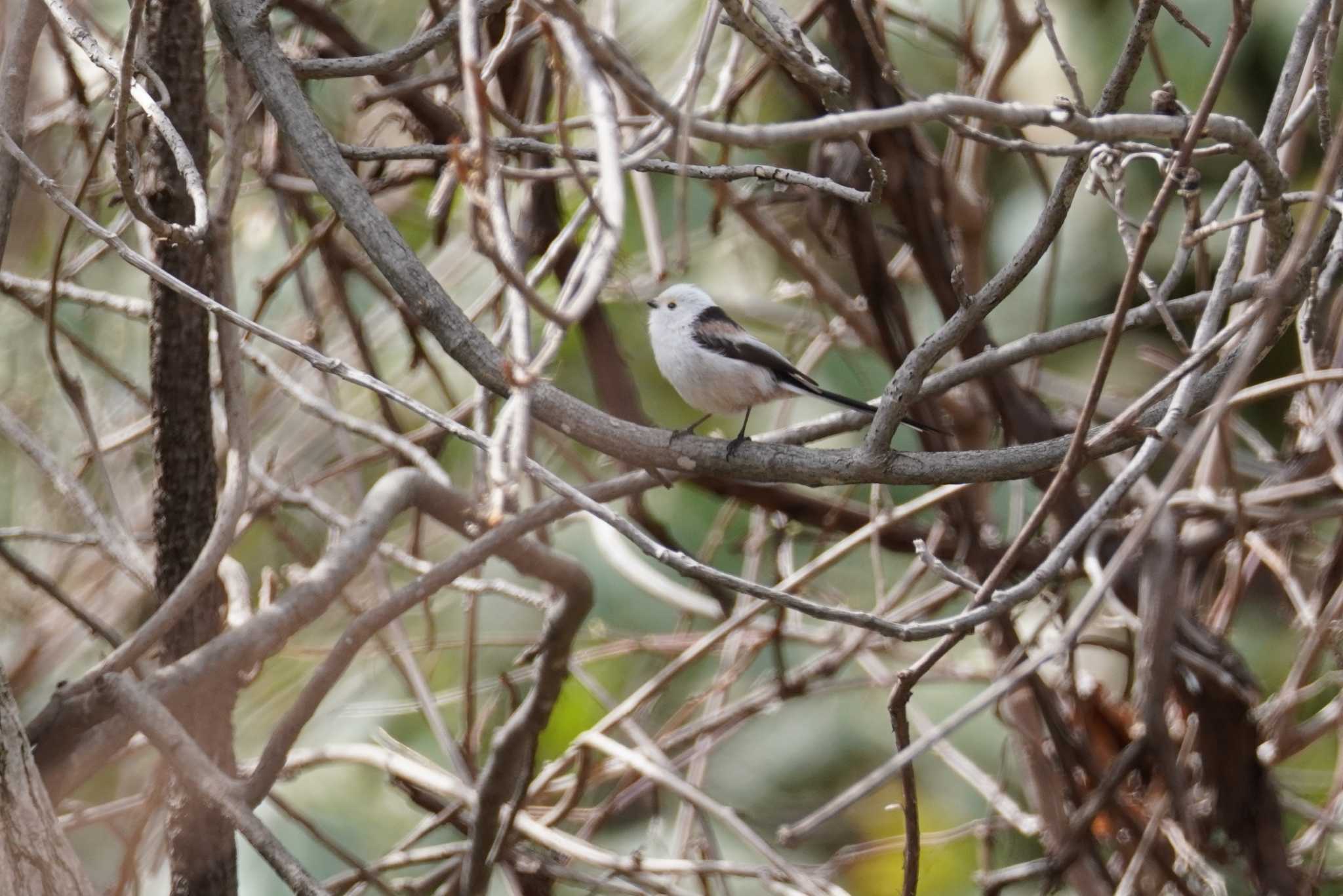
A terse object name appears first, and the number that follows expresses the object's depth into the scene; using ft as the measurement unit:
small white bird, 27.32
